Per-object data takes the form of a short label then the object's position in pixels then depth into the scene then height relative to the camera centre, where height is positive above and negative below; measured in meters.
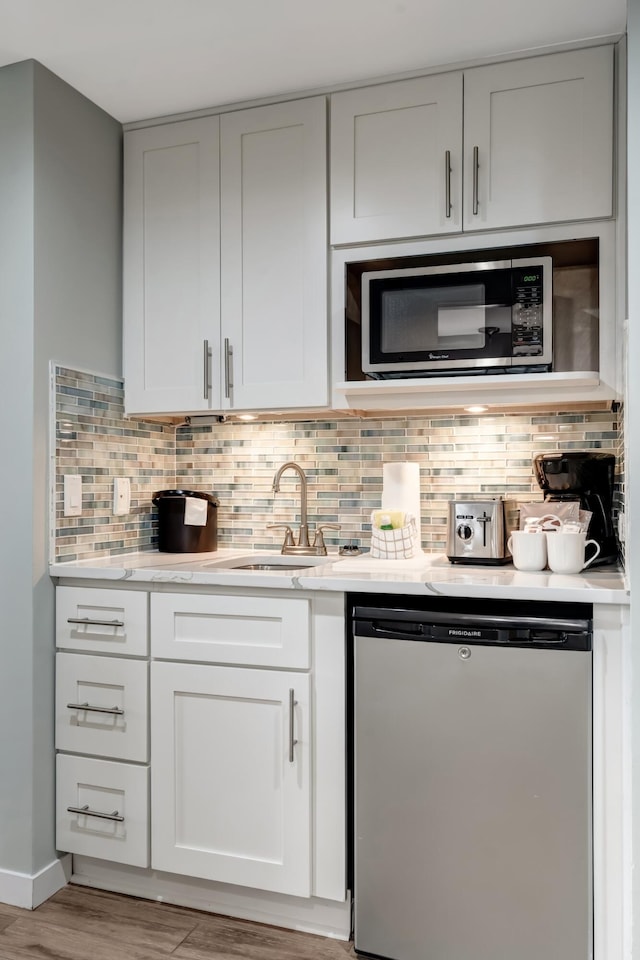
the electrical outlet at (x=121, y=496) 2.51 -0.09
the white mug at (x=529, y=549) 2.04 -0.22
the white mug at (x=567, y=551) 1.97 -0.22
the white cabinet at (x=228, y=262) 2.29 +0.68
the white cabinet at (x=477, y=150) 2.01 +0.92
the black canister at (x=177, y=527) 2.64 -0.21
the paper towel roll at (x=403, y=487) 2.45 -0.06
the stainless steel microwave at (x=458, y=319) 2.00 +0.43
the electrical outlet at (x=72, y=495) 2.28 -0.08
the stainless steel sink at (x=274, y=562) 2.55 -0.33
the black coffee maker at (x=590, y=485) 2.20 -0.05
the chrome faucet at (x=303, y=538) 2.61 -0.25
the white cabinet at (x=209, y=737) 1.97 -0.76
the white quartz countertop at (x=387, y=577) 1.76 -0.29
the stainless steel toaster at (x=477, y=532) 2.20 -0.19
